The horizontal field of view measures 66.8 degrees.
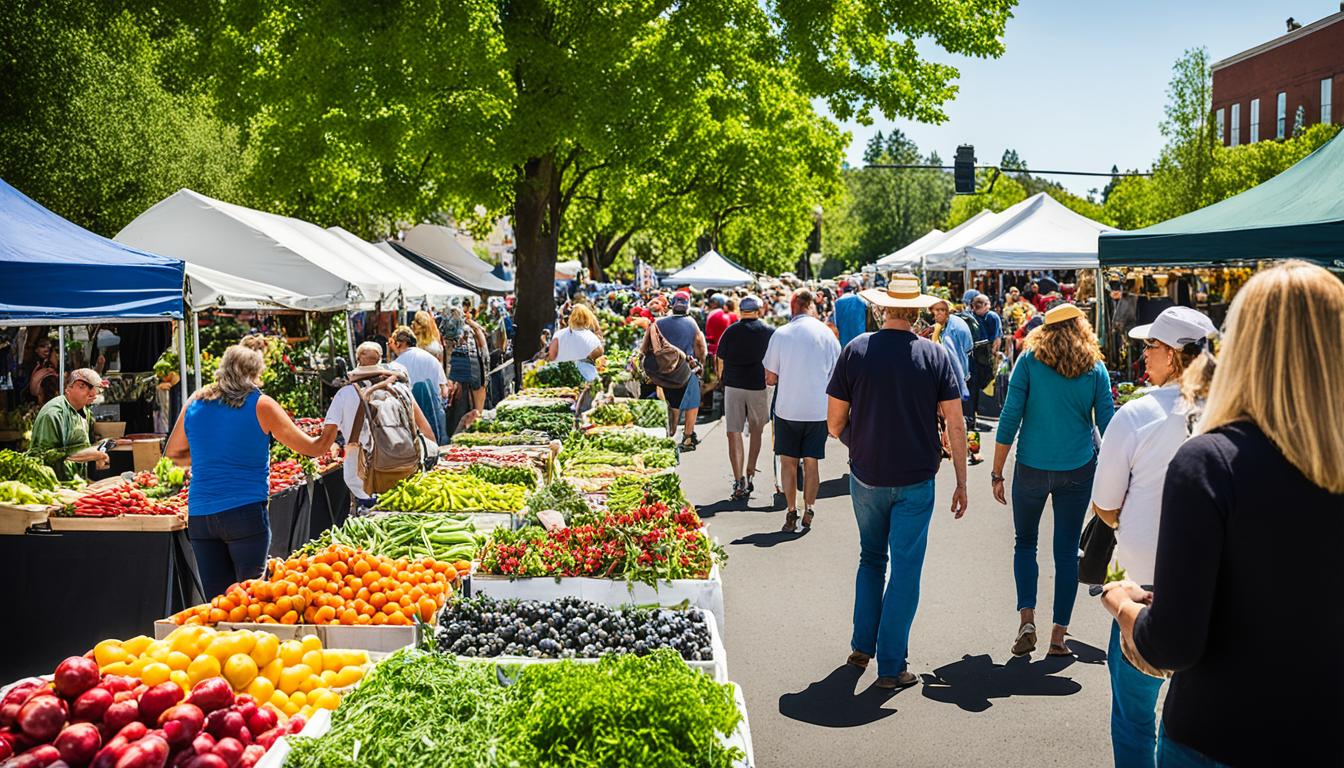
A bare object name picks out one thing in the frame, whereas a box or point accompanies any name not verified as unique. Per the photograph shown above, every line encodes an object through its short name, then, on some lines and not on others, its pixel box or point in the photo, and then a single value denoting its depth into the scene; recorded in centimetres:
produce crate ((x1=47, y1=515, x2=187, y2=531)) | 663
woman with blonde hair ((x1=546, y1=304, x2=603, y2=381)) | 1365
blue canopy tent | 697
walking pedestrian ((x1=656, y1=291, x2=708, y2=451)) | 1392
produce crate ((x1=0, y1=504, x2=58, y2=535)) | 675
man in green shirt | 862
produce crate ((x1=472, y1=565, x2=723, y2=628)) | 536
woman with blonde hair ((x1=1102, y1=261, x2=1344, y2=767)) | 228
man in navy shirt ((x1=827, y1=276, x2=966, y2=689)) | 583
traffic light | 3206
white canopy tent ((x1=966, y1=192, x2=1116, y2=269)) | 1962
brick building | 4900
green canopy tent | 776
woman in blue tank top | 608
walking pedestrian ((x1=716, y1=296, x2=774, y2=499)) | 1106
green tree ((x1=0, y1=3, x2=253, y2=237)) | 2589
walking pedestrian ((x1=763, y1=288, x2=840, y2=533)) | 924
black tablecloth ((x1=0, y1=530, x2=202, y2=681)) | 649
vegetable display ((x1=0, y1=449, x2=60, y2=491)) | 769
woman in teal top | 601
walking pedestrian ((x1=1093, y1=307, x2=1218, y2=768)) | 401
